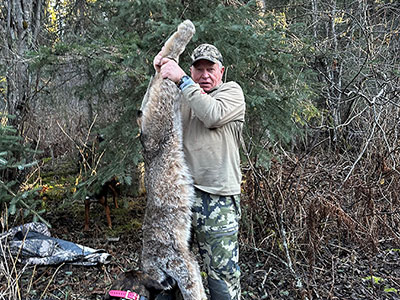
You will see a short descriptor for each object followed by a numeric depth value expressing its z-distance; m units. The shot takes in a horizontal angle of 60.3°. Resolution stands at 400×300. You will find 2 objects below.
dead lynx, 2.16
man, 2.37
